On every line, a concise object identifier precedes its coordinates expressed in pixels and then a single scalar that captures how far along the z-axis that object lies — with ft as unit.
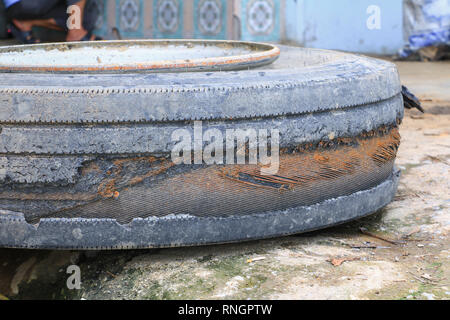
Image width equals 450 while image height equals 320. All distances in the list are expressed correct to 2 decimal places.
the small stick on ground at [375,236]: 5.08
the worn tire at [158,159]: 4.63
